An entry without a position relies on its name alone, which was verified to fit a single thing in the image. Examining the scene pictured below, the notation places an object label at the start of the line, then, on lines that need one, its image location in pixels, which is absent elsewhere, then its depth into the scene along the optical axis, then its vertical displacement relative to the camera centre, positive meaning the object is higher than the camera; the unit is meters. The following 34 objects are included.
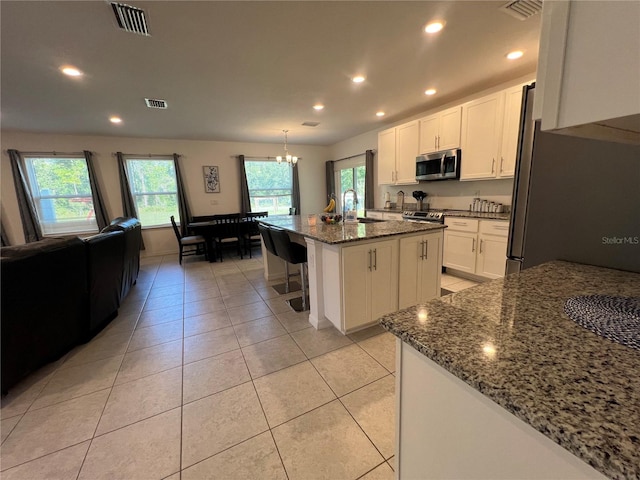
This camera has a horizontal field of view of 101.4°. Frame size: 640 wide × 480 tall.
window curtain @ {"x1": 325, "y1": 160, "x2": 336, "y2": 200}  7.08 +0.47
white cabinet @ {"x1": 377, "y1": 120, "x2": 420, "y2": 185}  4.32 +0.65
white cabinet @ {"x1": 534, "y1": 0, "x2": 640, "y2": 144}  0.34 +0.17
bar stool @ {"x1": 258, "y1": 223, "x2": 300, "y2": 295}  2.92 -0.95
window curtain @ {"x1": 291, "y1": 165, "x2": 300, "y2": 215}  6.82 +0.10
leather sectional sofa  1.67 -0.70
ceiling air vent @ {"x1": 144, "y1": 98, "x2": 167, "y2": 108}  3.39 +1.28
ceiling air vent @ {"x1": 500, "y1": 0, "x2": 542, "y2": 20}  1.85 +1.28
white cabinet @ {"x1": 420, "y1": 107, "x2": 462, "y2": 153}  3.65 +0.85
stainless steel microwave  3.68 +0.36
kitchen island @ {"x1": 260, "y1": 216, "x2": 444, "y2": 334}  2.11 -0.67
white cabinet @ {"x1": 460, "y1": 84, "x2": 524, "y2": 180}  3.04 +0.65
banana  3.18 -0.15
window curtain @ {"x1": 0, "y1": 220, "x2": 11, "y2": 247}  4.68 -0.53
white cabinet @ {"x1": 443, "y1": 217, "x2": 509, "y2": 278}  3.06 -0.72
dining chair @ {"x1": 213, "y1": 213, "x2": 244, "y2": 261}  5.06 -0.67
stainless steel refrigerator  0.99 -0.08
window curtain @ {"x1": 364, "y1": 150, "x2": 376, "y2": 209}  5.68 +0.21
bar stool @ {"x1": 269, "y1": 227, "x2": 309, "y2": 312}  2.56 -0.53
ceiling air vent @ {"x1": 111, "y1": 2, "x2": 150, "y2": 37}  1.78 +1.29
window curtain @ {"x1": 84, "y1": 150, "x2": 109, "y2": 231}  5.00 +0.09
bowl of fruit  2.92 -0.28
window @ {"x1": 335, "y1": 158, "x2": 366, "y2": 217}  6.31 +0.40
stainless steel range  3.72 -0.39
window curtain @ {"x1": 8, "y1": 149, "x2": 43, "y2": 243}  4.60 +0.03
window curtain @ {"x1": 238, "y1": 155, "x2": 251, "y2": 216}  6.18 +0.13
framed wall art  6.02 +0.43
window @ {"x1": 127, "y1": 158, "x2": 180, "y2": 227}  5.54 +0.23
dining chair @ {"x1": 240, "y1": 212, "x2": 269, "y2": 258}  5.37 -0.68
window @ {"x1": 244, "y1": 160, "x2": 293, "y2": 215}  6.54 +0.26
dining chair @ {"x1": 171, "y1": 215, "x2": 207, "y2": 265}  4.99 -0.79
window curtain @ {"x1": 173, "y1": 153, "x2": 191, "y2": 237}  5.65 -0.09
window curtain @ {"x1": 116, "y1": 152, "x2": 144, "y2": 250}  5.26 +0.20
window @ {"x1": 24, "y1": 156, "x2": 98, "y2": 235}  4.90 +0.19
